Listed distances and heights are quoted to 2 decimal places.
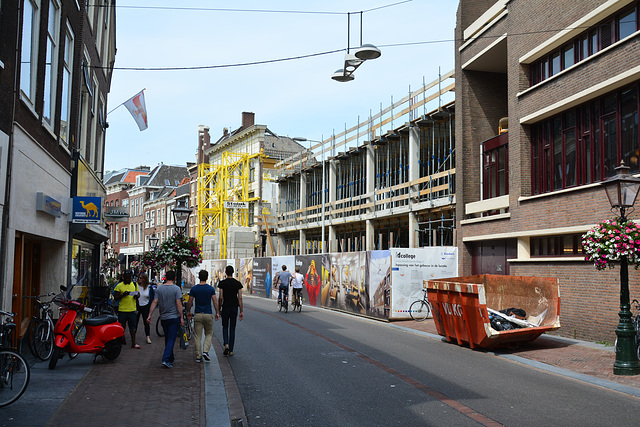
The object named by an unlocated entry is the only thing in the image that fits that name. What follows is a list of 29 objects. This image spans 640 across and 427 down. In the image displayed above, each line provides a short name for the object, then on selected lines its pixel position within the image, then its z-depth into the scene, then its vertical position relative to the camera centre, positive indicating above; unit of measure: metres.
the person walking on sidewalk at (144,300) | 13.48 -1.09
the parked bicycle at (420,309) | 19.63 -1.81
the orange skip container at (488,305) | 12.47 -1.15
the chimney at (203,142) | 65.31 +12.23
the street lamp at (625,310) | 9.73 -0.90
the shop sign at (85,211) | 15.57 +1.09
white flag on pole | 20.91 +5.07
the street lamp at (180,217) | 14.45 +0.88
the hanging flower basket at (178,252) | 14.76 +0.03
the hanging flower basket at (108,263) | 32.81 -0.59
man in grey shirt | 10.16 -0.92
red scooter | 9.70 -1.40
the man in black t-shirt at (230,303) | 11.70 -0.98
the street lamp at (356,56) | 13.62 +4.67
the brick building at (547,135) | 14.07 +3.46
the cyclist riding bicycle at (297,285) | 23.22 -1.22
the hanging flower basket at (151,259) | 15.45 -0.17
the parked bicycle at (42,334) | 10.34 -1.45
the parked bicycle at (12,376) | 6.98 -1.46
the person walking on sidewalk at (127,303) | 12.62 -1.07
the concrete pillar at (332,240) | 35.22 +0.81
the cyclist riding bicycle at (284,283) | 22.81 -1.13
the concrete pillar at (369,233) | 30.48 +1.10
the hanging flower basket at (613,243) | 9.75 +0.22
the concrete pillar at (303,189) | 41.66 +4.54
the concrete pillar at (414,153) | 26.77 +4.61
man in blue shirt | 10.65 -1.09
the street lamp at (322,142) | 32.64 +6.22
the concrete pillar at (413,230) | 26.50 +1.10
